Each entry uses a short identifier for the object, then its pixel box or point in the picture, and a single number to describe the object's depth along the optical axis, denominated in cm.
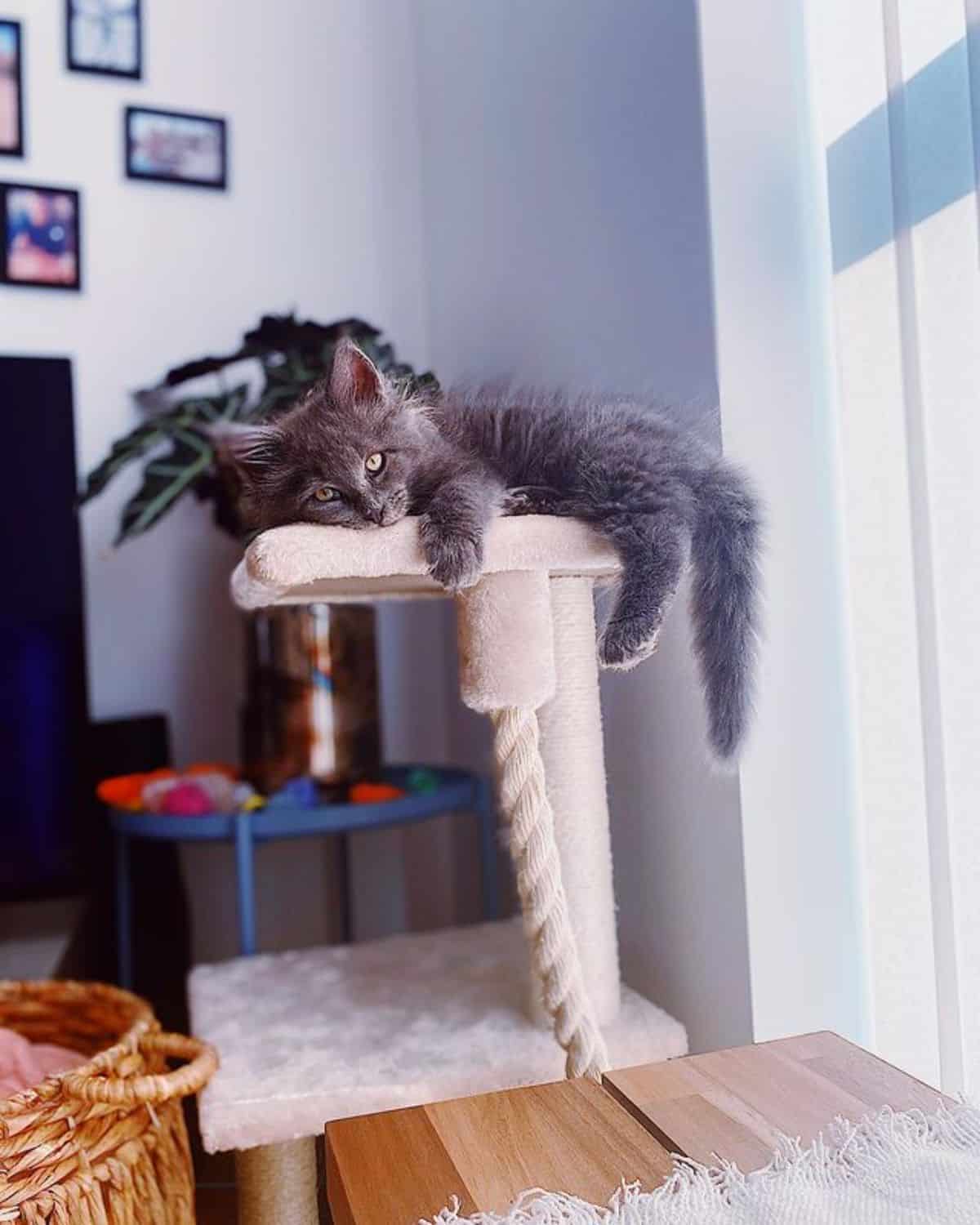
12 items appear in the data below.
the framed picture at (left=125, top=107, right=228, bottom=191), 177
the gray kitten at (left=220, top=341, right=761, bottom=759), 77
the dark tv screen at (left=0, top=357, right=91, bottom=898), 148
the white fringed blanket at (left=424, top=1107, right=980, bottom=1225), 51
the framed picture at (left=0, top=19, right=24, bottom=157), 171
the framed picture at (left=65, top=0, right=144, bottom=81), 174
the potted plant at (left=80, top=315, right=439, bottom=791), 142
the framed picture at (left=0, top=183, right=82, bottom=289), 170
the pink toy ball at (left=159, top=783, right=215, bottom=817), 134
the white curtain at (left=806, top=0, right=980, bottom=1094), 80
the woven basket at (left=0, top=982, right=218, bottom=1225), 81
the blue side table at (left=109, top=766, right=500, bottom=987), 129
